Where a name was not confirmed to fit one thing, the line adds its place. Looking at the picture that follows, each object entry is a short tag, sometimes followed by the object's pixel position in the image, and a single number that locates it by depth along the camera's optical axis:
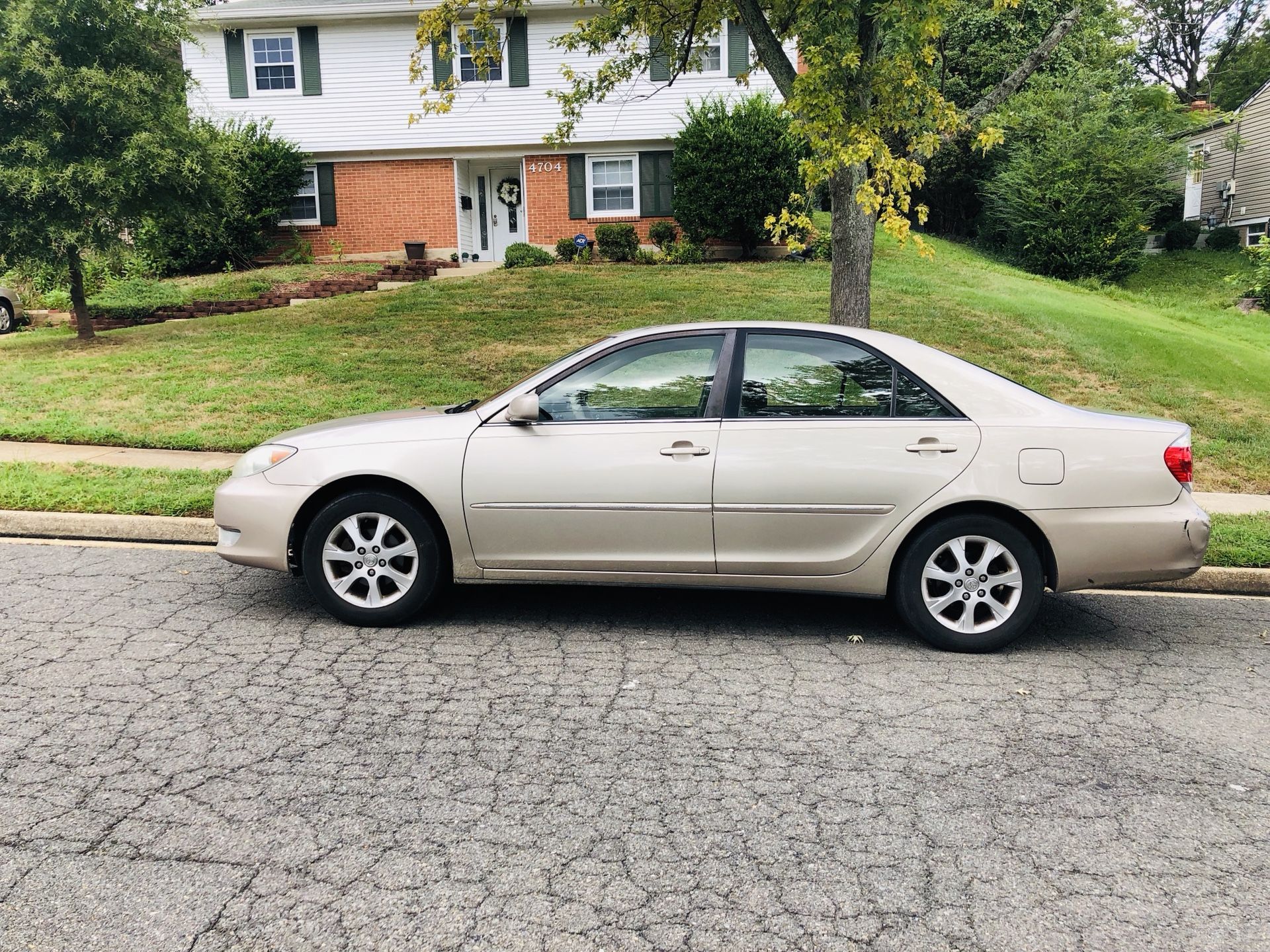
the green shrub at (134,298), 17.97
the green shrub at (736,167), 19.91
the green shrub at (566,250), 21.59
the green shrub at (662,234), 21.28
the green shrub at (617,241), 20.88
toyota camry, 4.96
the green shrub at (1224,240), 31.05
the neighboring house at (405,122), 22.02
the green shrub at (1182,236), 31.66
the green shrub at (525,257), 20.86
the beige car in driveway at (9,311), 18.17
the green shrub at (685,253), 20.41
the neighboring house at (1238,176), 32.09
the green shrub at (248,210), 21.18
